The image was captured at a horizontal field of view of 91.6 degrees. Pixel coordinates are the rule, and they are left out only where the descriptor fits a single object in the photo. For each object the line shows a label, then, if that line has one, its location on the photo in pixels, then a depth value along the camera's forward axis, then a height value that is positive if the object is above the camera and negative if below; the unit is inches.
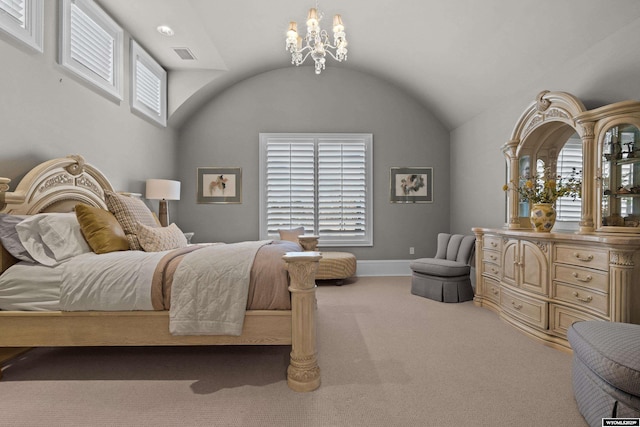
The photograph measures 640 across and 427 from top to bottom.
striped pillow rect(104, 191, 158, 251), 103.1 +0.6
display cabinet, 83.9 -4.8
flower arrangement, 109.7 +11.3
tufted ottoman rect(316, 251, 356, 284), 179.0 -29.8
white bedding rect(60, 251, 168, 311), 76.0 -17.8
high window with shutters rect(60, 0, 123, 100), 110.0 +66.2
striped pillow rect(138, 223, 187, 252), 101.2 -7.8
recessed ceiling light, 138.9 +84.1
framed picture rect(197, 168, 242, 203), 203.8 +20.7
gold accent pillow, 91.0 -4.8
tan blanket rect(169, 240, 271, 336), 75.0 -20.3
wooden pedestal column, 74.5 -25.3
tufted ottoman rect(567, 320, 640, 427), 53.2 -27.3
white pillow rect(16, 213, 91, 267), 79.8 -6.4
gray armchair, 148.0 -28.0
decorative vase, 110.7 +0.7
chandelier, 98.1 +58.7
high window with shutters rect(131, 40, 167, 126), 148.6 +67.5
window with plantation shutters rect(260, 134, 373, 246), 204.4 +20.6
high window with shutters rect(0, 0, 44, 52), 89.6 +58.8
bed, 75.0 -28.0
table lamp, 155.9 +11.7
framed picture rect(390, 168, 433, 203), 207.9 +21.5
